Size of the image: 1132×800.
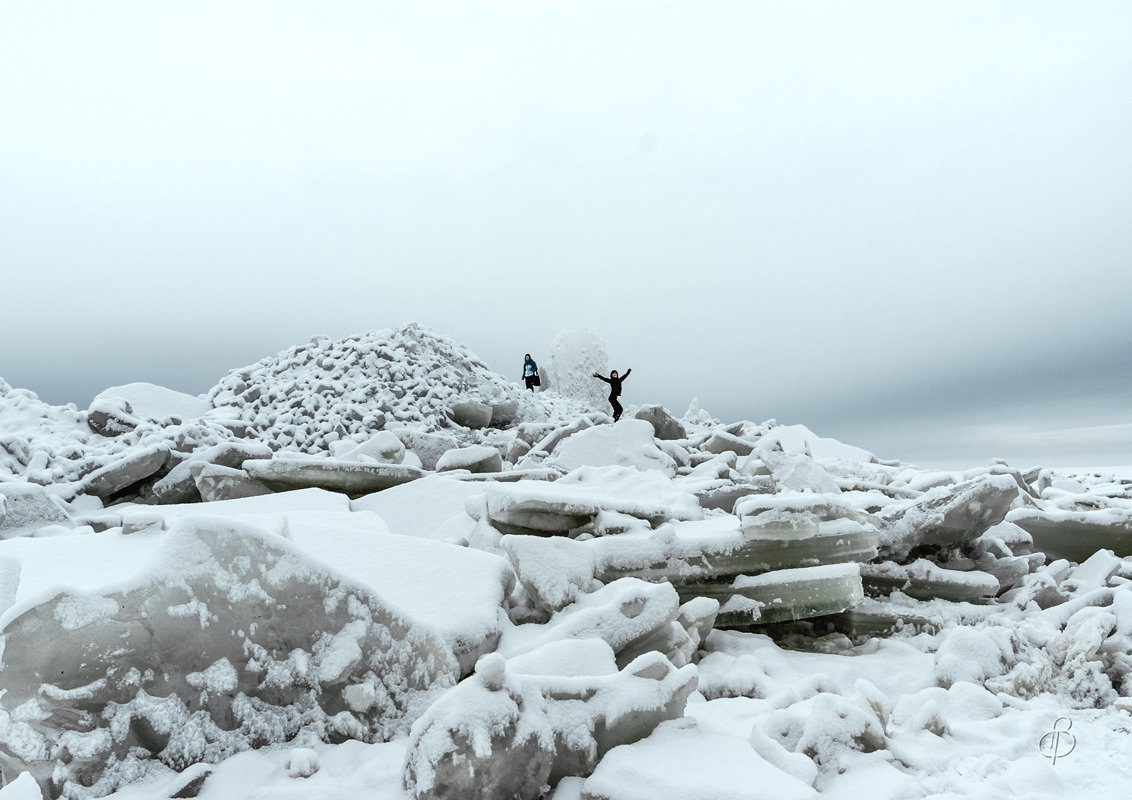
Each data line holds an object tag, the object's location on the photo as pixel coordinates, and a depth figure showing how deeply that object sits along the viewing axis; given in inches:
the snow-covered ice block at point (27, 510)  157.0
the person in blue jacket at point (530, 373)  676.1
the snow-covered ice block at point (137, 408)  361.7
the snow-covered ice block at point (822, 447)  415.8
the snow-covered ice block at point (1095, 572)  163.9
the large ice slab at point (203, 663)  70.6
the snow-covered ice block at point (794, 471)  230.2
